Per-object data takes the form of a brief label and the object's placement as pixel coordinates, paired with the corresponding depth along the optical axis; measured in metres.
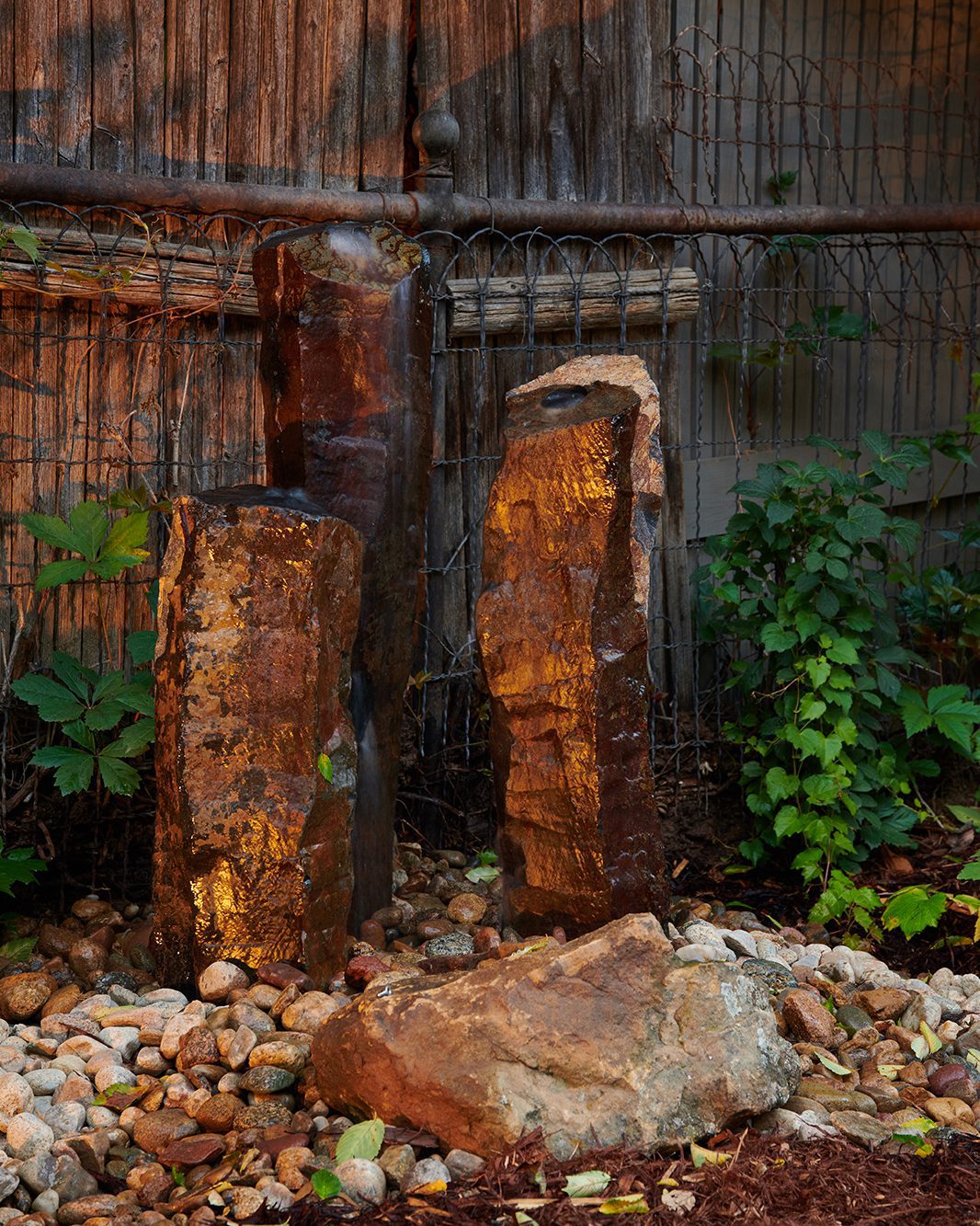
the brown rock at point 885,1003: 3.27
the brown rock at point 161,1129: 2.52
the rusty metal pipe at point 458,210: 3.84
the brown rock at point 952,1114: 2.71
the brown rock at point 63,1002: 3.14
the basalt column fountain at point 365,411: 3.46
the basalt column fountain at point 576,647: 3.33
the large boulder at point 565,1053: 2.41
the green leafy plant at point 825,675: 4.25
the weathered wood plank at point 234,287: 3.89
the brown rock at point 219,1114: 2.56
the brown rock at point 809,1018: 3.02
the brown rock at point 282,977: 3.04
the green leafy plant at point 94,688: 3.63
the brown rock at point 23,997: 3.14
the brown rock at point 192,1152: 2.45
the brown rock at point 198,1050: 2.79
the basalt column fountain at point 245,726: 3.07
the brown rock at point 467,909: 3.81
